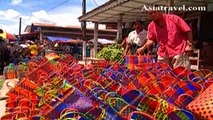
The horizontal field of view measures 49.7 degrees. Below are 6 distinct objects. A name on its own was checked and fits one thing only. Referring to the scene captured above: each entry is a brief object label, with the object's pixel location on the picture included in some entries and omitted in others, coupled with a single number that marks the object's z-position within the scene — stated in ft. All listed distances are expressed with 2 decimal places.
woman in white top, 17.01
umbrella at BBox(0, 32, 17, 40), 40.82
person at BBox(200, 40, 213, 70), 19.91
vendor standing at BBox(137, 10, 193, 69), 9.93
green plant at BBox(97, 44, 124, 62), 19.00
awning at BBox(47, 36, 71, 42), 78.01
